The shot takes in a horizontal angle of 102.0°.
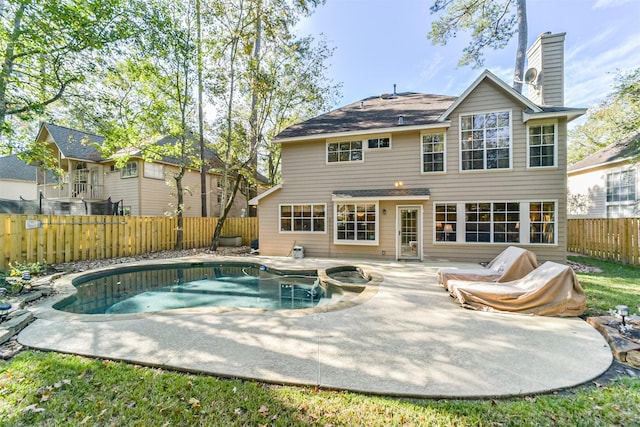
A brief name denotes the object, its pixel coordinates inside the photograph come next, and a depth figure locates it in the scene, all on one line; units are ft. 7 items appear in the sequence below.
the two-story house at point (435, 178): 29.30
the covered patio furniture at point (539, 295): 14.47
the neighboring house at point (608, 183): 40.93
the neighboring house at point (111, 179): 51.44
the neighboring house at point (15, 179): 71.72
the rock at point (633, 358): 9.65
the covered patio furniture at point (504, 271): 18.95
